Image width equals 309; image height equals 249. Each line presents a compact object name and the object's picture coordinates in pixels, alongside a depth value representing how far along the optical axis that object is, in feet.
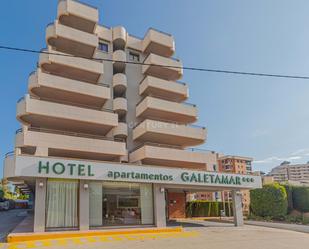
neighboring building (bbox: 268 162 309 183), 638.94
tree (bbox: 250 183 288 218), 101.96
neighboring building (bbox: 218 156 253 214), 355.70
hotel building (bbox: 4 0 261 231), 57.77
